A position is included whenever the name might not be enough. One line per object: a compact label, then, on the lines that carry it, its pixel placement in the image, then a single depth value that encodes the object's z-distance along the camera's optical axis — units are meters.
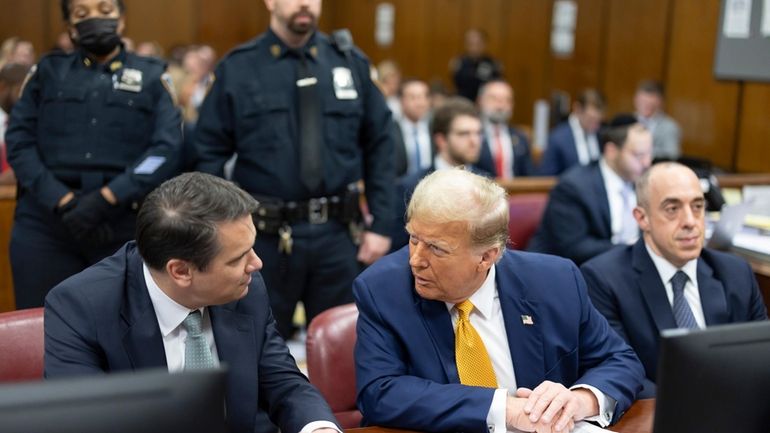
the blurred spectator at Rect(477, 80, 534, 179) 6.78
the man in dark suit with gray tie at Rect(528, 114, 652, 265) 4.15
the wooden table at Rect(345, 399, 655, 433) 2.07
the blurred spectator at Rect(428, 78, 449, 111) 9.18
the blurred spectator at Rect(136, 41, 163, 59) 9.67
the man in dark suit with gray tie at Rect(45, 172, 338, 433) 1.91
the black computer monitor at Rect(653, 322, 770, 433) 1.51
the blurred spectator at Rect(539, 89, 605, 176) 7.00
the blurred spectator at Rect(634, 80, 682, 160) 7.82
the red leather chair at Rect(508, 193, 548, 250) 4.35
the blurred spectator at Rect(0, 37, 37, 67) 8.52
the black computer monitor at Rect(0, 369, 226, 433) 1.18
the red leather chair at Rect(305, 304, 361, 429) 2.40
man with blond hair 2.05
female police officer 3.25
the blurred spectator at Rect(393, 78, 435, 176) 7.34
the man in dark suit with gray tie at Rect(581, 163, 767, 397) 2.79
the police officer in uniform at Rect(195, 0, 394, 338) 3.39
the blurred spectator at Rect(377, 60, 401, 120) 10.10
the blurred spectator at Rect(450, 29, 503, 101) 10.61
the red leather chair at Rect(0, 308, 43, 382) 2.15
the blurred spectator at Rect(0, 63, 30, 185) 4.24
